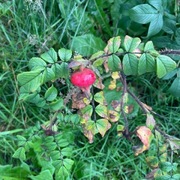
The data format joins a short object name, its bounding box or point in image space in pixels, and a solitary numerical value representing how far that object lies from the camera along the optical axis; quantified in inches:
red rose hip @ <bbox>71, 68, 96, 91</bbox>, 10.7
